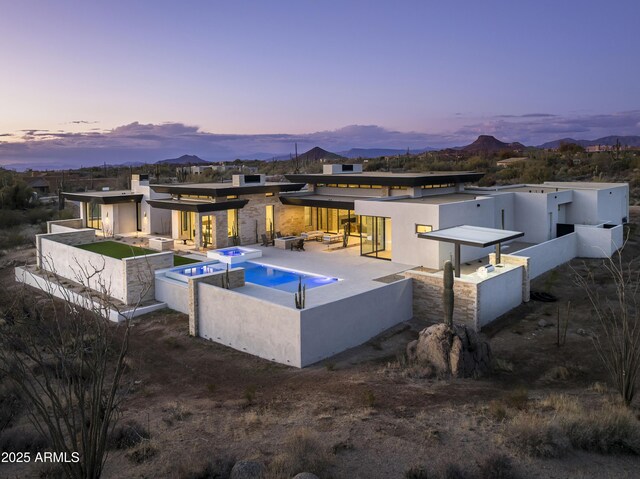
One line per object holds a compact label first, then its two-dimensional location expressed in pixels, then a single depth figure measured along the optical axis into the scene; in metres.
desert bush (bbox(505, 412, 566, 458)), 8.73
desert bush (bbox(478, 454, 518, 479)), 8.15
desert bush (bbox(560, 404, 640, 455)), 9.02
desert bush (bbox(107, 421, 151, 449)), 9.60
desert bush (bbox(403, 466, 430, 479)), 8.16
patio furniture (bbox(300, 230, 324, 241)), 29.73
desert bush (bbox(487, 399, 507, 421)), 10.18
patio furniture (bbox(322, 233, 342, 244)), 28.47
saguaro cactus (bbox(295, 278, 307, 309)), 15.14
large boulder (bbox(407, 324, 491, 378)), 13.42
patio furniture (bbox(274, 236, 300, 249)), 27.53
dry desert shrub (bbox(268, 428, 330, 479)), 8.18
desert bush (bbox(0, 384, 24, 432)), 11.07
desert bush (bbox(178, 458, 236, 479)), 8.26
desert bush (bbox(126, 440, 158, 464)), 9.03
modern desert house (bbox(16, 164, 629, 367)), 16.08
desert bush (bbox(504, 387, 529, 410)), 10.73
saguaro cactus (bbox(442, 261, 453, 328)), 14.43
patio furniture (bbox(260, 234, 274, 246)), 28.50
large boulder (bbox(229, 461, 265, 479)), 8.02
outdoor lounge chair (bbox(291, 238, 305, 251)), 27.02
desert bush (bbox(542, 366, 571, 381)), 13.05
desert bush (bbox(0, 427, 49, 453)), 9.77
